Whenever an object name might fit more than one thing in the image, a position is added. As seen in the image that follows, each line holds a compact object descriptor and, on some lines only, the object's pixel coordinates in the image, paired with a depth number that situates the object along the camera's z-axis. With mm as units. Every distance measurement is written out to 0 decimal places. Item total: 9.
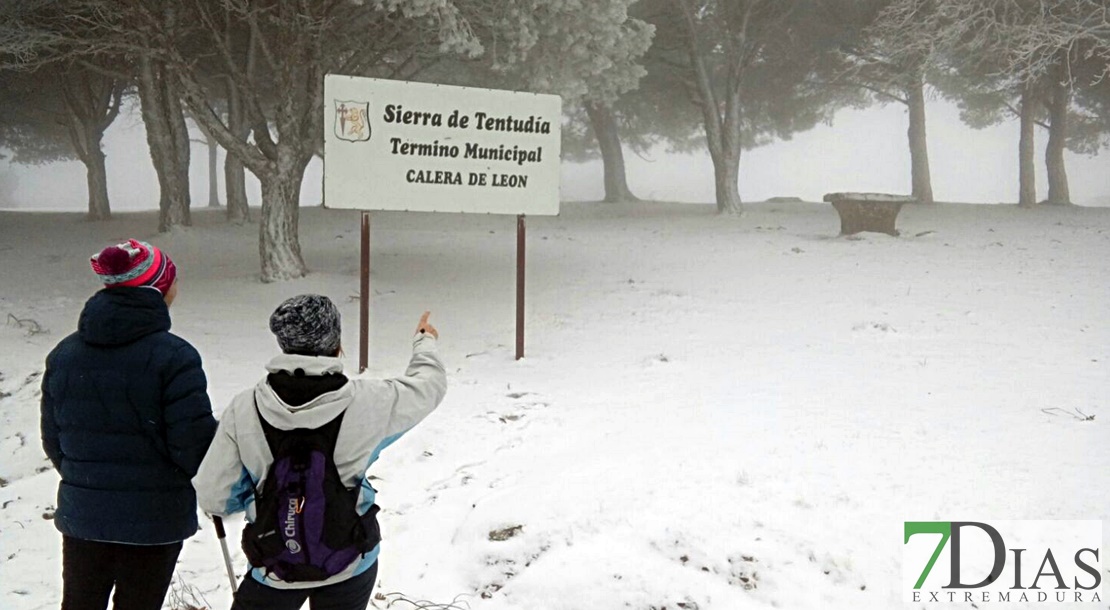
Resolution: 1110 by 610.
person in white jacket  2436
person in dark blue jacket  2744
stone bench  15625
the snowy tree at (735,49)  20719
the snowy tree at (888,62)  16400
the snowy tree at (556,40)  10984
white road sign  7676
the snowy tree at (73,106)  19406
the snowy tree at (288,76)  10930
